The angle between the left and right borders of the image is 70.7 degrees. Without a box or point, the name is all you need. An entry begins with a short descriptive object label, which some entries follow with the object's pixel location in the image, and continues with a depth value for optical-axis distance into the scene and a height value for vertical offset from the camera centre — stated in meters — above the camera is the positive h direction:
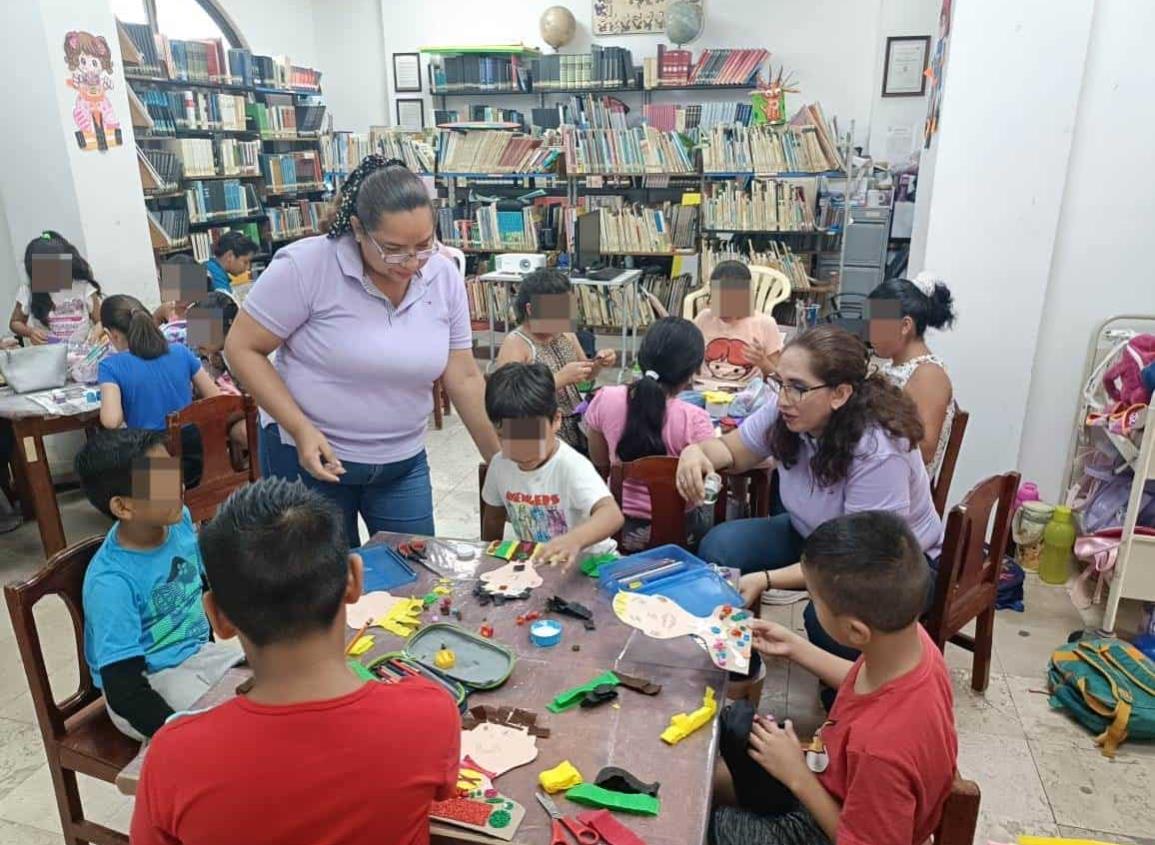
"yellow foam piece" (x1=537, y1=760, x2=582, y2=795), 1.14 -0.84
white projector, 5.86 -0.74
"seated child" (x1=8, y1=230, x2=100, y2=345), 3.92 -0.63
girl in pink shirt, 2.46 -0.77
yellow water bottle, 3.15 -1.47
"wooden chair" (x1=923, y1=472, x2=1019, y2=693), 2.09 -1.11
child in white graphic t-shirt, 2.02 -0.76
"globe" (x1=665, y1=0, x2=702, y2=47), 6.32 +0.98
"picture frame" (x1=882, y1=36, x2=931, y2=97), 6.11 +0.60
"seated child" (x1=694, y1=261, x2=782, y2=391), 3.43 -0.76
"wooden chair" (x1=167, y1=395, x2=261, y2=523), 2.80 -1.00
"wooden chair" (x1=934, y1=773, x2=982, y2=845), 1.10 -0.87
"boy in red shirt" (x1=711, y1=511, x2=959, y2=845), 1.21 -0.85
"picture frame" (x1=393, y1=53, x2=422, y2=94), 7.37 +0.73
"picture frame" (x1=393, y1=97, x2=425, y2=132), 7.47 +0.39
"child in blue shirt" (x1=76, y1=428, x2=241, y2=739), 1.58 -0.85
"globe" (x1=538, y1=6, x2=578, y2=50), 6.70 +1.02
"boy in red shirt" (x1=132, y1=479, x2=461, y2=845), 0.93 -0.65
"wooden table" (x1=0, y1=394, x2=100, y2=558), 3.10 -1.04
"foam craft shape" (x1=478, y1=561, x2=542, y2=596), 1.68 -0.85
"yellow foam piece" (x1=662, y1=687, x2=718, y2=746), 1.24 -0.84
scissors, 1.06 -0.84
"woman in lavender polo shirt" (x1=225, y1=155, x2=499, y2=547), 1.83 -0.42
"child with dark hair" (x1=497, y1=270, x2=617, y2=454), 3.07 -0.68
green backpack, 2.26 -1.48
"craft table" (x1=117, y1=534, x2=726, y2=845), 1.12 -0.85
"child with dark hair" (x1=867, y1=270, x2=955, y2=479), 2.63 -0.65
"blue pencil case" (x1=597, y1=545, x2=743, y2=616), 1.63 -0.85
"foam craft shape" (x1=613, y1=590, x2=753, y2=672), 1.43 -0.85
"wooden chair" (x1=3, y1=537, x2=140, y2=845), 1.58 -1.11
